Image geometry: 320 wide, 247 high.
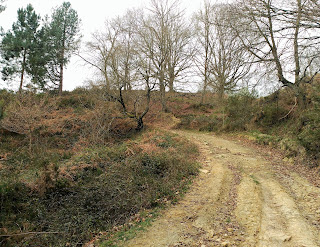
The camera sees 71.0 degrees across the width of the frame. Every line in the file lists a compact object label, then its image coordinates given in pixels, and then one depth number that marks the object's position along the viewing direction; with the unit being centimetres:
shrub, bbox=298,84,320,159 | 742
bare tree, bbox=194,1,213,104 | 2119
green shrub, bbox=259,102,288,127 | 1325
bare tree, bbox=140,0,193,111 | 1959
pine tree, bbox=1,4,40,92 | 2145
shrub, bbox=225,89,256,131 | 1450
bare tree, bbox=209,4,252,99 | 1961
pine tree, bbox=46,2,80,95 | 2377
